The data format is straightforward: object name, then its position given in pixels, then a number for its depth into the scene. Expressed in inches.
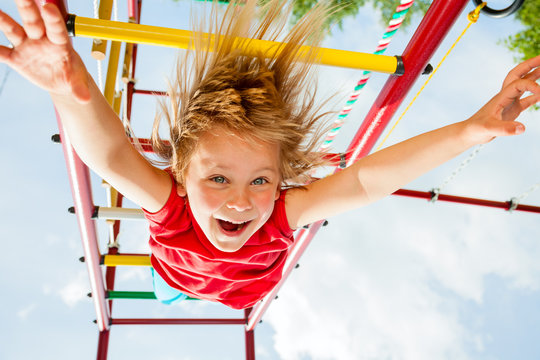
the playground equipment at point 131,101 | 36.9
